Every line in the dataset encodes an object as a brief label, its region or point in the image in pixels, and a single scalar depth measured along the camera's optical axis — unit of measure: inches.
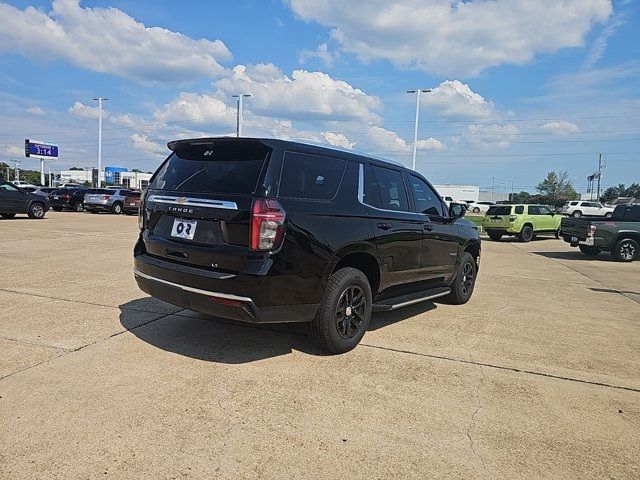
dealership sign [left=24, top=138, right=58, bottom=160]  2549.2
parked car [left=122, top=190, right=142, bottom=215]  1197.1
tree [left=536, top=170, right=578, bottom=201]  3732.5
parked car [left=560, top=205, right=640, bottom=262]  549.6
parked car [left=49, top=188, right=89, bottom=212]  1213.7
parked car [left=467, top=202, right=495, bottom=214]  2357.3
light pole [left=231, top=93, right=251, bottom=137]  1775.3
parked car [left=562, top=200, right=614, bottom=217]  1660.7
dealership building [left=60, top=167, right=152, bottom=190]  4035.4
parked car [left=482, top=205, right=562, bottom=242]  810.2
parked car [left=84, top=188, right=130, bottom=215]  1170.6
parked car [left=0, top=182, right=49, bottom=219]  746.2
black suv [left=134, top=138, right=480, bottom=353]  145.9
